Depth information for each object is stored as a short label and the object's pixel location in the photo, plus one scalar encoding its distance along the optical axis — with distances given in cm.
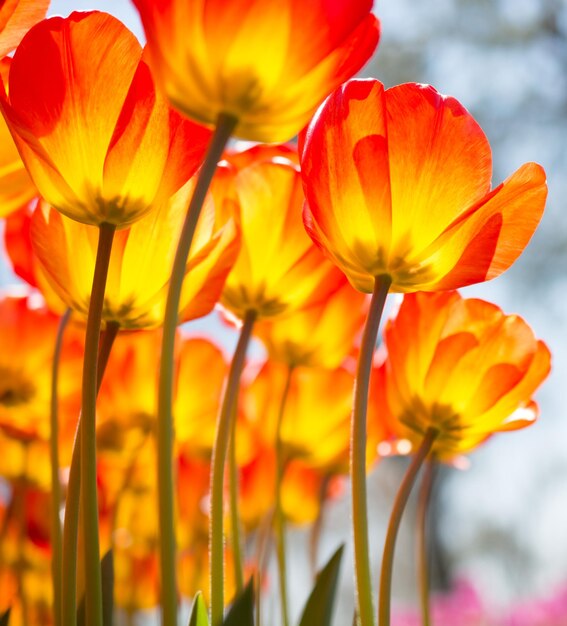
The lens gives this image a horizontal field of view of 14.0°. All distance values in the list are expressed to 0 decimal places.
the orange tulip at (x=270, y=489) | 111
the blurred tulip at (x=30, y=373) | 98
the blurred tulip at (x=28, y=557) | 98
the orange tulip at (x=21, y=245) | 90
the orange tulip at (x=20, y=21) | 77
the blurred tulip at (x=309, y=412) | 101
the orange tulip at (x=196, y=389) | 100
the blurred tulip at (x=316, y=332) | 94
